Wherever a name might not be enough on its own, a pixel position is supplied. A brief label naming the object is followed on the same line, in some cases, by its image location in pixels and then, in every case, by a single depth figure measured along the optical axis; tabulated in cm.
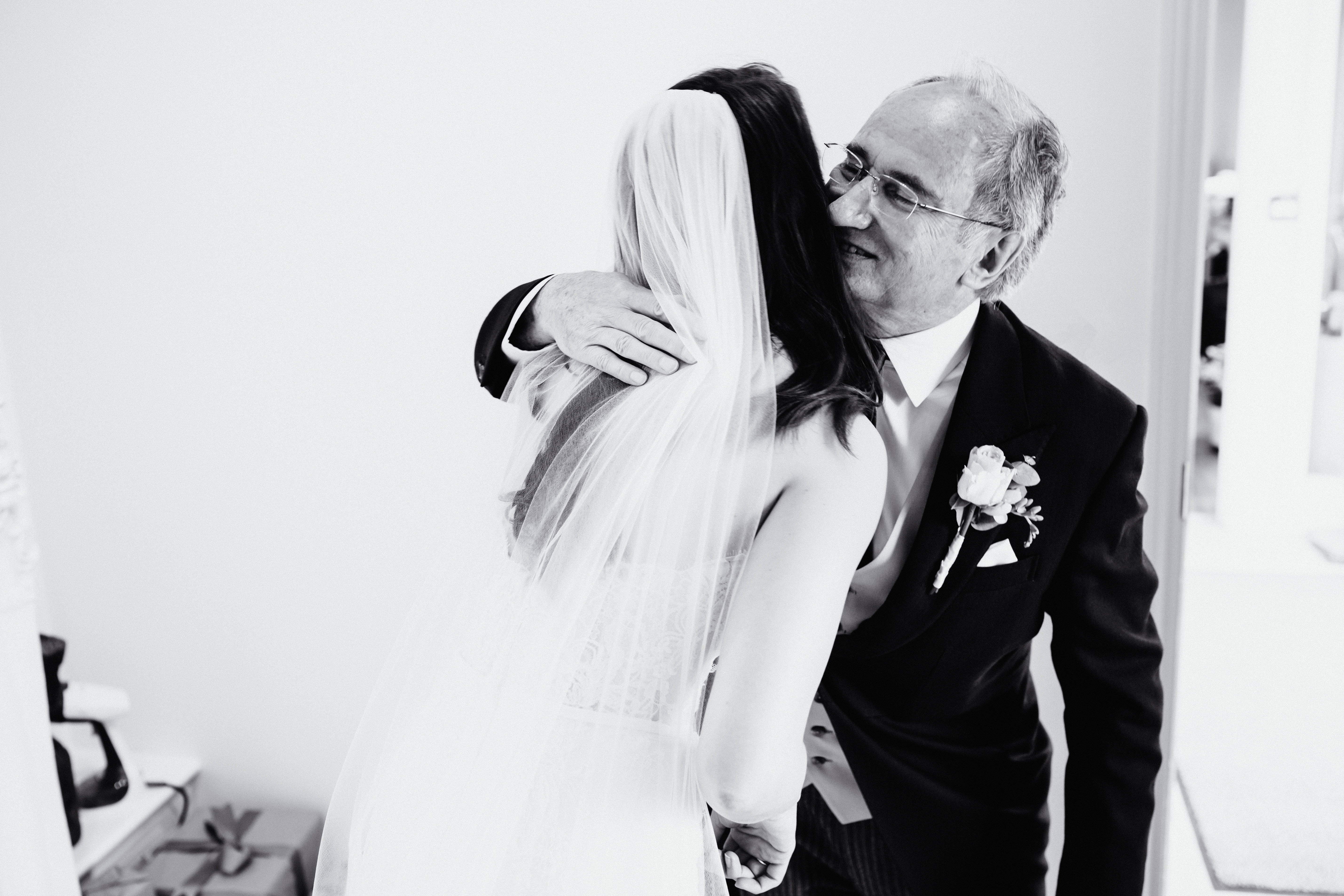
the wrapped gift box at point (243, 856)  214
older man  124
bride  99
